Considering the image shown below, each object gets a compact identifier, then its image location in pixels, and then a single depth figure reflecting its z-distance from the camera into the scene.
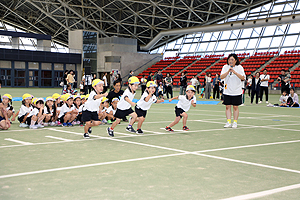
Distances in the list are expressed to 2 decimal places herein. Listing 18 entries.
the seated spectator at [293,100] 18.59
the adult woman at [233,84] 9.98
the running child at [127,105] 8.37
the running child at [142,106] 8.69
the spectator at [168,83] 25.45
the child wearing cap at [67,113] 10.13
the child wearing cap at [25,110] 9.80
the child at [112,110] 10.99
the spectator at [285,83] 20.33
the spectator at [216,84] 25.81
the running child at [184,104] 9.23
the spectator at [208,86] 26.58
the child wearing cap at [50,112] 10.07
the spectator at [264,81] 20.39
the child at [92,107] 7.90
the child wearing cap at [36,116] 9.56
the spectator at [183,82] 26.16
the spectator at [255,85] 21.15
